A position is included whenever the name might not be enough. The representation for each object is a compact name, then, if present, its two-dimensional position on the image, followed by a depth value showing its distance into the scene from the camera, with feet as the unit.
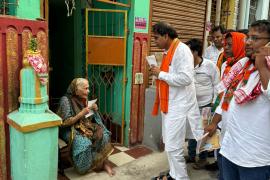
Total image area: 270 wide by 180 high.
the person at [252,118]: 5.48
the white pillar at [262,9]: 22.68
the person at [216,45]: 14.06
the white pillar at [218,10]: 17.97
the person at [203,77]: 10.95
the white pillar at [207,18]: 16.83
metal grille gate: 13.00
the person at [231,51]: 8.13
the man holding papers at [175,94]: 9.32
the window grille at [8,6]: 8.49
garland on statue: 8.08
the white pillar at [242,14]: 20.26
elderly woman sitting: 10.44
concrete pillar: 8.11
